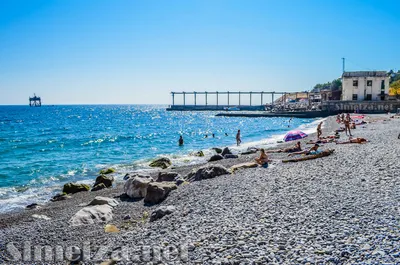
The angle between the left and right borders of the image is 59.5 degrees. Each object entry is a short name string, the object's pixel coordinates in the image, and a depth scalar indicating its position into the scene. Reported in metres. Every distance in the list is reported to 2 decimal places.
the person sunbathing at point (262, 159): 16.31
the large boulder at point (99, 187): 17.34
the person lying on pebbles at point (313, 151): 17.33
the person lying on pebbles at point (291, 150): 20.28
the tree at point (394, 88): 82.56
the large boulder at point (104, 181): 18.06
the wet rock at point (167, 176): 15.04
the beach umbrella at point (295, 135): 29.11
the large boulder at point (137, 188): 13.38
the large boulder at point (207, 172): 14.41
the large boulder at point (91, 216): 10.36
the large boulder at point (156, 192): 12.12
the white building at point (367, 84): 69.81
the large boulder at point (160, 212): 9.77
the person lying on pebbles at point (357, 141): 20.69
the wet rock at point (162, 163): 23.20
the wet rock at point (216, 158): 23.12
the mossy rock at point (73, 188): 17.13
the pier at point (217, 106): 126.88
